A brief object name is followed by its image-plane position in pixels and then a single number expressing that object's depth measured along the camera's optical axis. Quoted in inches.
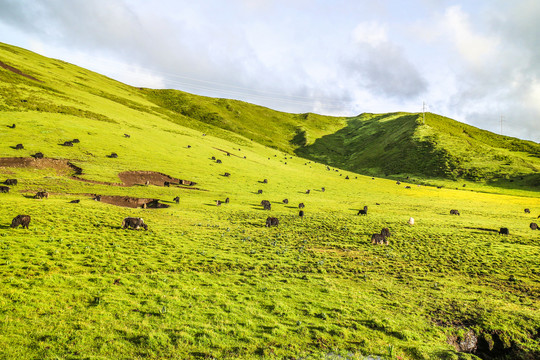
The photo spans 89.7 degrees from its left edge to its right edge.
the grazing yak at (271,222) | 1376.7
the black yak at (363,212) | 1780.3
